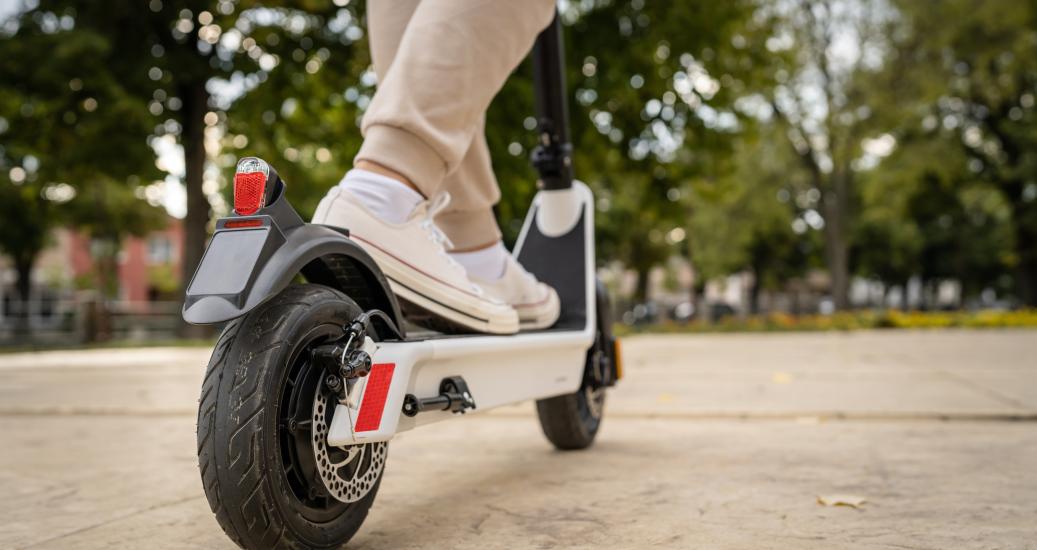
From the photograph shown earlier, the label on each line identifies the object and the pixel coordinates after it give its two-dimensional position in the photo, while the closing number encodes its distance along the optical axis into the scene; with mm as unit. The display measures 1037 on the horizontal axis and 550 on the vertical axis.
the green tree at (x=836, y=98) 26609
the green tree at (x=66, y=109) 14906
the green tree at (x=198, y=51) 15547
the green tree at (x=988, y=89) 24625
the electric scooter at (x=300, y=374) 1523
